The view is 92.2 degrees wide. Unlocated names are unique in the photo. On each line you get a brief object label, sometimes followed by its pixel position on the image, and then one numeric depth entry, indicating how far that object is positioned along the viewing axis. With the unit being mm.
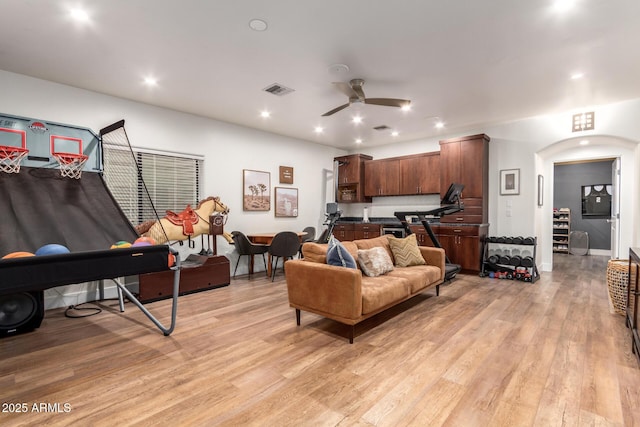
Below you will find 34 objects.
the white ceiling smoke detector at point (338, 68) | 3502
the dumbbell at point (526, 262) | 5203
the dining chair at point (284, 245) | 5215
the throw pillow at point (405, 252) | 4121
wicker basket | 3340
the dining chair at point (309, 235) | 6336
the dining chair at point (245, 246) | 5344
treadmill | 4844
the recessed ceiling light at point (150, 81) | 3793
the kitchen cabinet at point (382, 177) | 7113
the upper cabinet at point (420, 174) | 6492
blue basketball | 2307
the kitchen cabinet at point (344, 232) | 7351
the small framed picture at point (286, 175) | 6607
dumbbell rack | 5164
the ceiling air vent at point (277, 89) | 4105
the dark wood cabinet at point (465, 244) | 5547
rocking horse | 4410
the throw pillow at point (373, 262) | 3562
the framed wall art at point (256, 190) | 5922
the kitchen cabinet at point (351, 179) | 7520
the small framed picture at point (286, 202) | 6550
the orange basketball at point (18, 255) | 2080
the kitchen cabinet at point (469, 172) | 5691
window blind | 4480
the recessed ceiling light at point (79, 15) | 2543
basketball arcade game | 2031
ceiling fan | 3770
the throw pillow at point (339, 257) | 3060
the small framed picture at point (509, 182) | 5730
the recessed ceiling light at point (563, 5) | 2418
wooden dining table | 5625
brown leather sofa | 2732
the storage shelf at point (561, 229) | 8531
